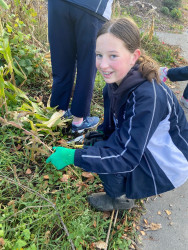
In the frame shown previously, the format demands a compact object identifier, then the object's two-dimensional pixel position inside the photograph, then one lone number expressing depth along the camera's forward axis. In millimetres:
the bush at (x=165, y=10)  7622
